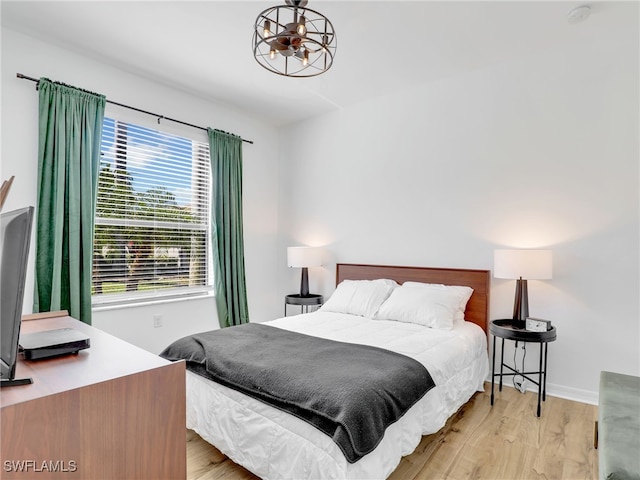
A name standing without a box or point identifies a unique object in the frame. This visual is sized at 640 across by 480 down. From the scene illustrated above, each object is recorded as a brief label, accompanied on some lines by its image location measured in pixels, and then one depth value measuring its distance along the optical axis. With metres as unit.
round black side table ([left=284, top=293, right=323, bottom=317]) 3.94
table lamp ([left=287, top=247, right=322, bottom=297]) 3.94
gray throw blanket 1.49
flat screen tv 0.89
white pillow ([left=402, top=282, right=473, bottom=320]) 2.98
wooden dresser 0.83
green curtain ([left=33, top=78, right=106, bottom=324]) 2.66
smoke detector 2.30
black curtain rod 2.61
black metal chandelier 1.74
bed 1.55
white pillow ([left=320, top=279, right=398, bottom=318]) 3.22
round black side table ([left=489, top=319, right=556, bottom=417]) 2.46
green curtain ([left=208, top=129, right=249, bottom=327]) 3.84
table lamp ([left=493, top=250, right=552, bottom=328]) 2.54
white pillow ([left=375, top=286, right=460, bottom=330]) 2.79
